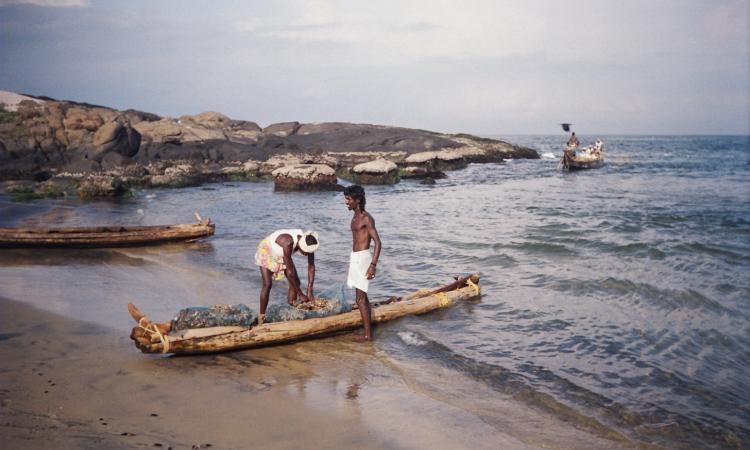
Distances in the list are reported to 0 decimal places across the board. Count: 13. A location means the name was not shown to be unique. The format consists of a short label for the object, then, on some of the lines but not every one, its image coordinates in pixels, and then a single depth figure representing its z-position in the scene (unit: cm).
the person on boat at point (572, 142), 3904
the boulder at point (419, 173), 3484
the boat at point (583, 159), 3872
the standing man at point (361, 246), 657
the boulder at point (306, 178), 2700
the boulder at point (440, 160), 3819
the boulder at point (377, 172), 3062
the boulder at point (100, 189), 2197
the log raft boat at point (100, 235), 1216
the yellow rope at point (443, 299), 862
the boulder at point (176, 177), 2795
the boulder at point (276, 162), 3447
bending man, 671
